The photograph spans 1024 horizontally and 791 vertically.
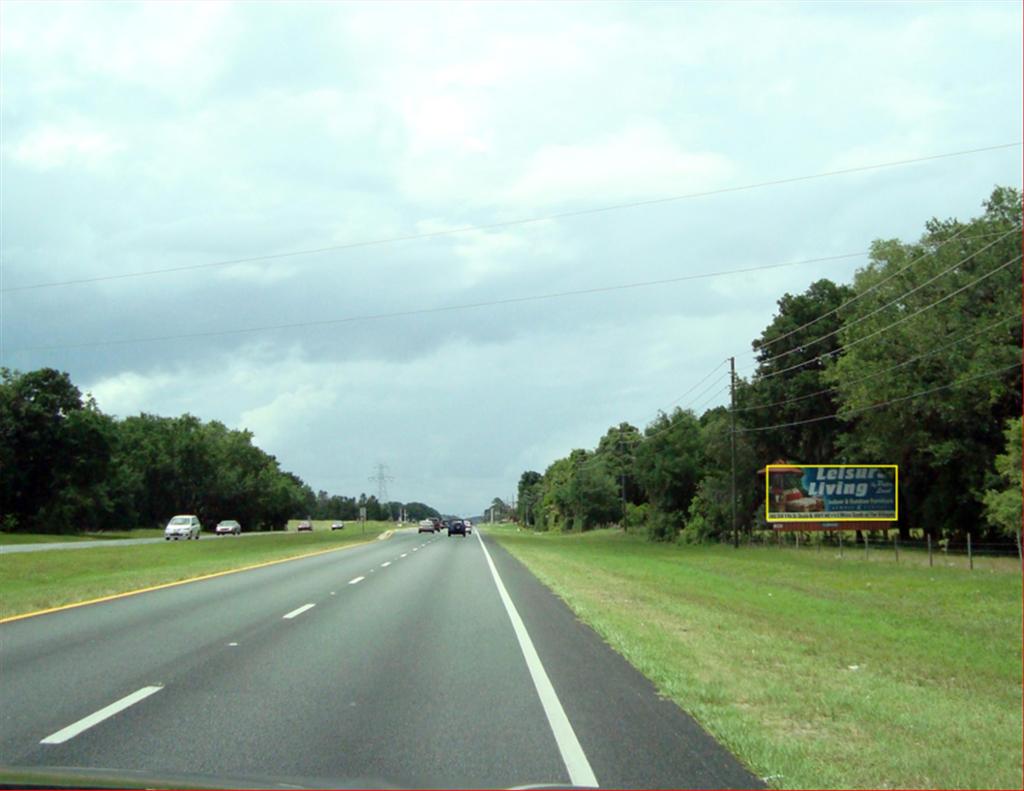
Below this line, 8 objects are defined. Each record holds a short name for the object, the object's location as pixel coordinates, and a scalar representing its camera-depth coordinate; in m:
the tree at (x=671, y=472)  87.56
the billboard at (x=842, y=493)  51.06
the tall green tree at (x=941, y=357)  51.81
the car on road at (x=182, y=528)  80.81
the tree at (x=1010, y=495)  42.00
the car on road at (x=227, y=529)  108.69
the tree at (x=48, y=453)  90.25
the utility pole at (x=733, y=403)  62.50
